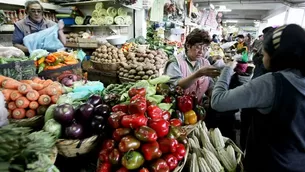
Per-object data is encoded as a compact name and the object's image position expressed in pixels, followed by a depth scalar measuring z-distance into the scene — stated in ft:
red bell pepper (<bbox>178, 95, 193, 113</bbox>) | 5.12
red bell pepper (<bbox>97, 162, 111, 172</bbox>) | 3.74
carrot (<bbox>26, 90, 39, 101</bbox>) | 4.66
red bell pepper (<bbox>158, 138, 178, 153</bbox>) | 3.88
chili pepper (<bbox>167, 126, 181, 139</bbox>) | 4.09
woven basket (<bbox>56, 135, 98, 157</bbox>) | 3.84
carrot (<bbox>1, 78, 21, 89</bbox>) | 4.88
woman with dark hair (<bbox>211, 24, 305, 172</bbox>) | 3.74
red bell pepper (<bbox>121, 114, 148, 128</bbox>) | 3.84
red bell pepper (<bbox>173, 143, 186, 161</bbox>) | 3.96
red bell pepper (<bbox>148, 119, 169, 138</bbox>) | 3.94
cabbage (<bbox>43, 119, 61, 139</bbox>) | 4.00
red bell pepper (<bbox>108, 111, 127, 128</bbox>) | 4.01
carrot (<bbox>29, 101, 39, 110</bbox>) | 4.64
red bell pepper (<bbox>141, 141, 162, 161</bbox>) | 3.67
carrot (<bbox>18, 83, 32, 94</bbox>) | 4.72
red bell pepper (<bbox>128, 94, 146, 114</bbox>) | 4.11
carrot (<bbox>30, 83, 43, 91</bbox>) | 5.08
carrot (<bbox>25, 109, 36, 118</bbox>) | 4.63
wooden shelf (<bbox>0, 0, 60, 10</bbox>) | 12.98
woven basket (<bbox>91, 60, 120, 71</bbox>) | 11.16
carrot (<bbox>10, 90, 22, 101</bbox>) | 4.60
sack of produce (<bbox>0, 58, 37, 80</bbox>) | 5.76
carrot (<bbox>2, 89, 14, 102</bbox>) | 4.61
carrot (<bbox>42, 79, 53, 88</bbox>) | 5.35
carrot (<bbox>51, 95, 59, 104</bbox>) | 4.98
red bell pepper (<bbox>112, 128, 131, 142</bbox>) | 3.84
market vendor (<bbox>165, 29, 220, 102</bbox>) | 7.18
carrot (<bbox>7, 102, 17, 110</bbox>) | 4.53
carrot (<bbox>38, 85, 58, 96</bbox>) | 5.02
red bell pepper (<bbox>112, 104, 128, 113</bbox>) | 4.46
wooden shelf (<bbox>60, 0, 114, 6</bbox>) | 16.66
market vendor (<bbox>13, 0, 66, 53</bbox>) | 10.70
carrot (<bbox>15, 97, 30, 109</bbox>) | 4.52
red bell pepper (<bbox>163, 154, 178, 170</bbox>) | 3.82
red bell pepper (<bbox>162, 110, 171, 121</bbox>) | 4.56
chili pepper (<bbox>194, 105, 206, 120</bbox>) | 5.32
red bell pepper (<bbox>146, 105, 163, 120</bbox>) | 4.30
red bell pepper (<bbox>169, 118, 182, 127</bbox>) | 4.53
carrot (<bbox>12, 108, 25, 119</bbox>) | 4.46
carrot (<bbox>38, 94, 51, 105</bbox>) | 4.78
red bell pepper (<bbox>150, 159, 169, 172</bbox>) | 3.63
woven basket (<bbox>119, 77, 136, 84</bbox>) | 10.27
